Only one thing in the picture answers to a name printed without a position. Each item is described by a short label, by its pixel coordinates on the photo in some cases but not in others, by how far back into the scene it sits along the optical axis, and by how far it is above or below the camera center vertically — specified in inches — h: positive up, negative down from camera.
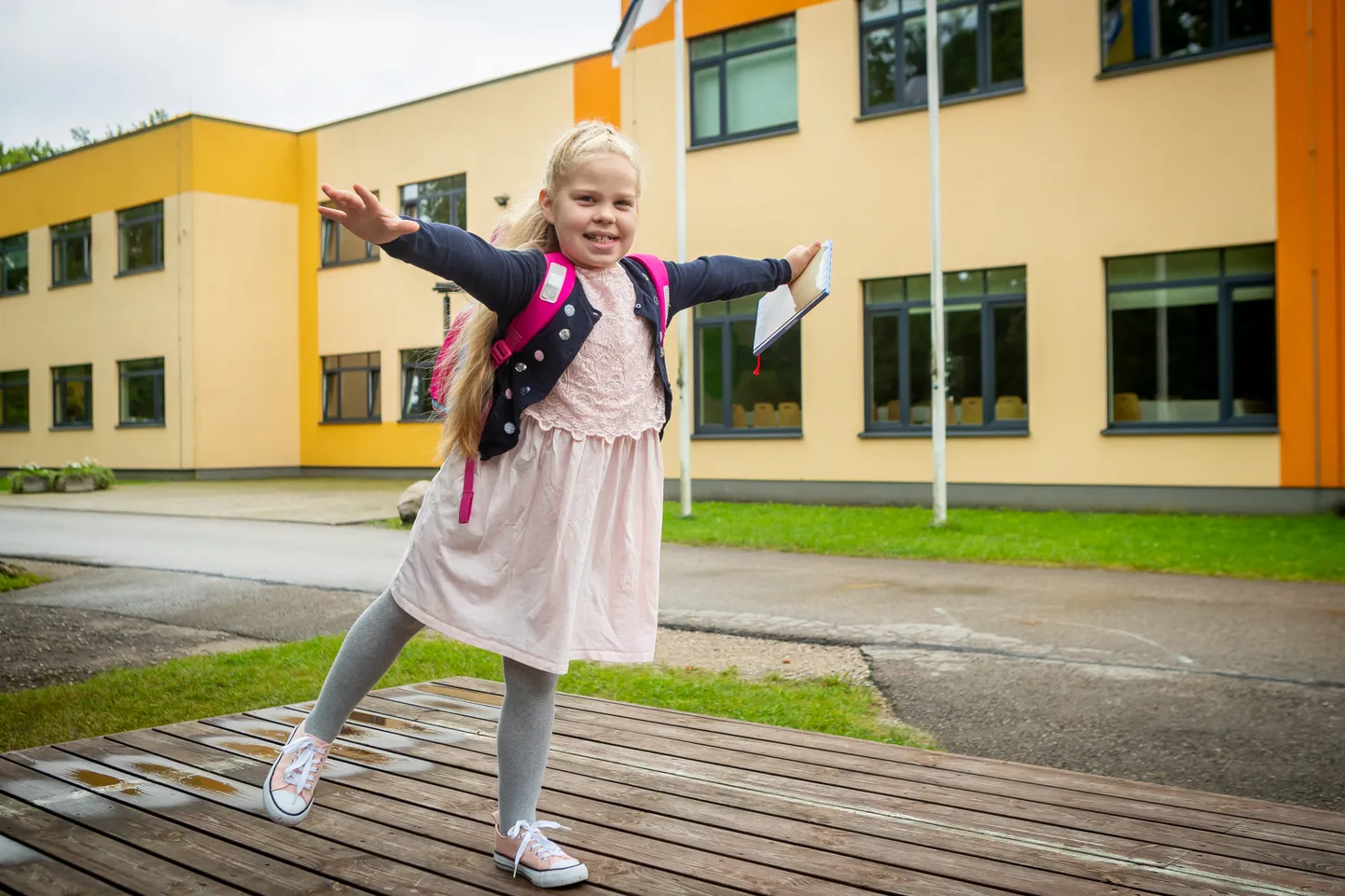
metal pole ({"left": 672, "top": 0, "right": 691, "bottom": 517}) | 545.2 +58.0
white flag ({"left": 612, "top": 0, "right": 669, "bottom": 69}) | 526.6 +200.9
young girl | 103.8 -4.4
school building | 508.7 +107.2
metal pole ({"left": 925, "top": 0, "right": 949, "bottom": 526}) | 481.7 +58.9
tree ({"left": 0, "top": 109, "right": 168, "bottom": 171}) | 1887.3 +510.2
